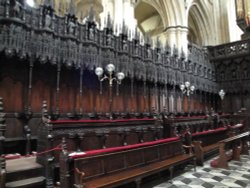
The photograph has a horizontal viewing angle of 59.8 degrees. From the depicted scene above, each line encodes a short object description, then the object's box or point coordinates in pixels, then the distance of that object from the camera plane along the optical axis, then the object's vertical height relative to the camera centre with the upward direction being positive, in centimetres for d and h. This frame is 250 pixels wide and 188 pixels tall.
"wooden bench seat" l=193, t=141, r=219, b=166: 638 -120
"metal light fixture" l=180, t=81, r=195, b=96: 1279 +148
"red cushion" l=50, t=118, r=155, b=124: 463 -19
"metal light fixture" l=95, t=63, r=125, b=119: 813 +155
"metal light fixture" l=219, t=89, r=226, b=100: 1580 +131
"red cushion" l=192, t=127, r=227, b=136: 714 -71
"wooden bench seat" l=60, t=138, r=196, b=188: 324 -96
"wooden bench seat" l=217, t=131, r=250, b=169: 614 -125
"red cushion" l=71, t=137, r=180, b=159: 345 -67
